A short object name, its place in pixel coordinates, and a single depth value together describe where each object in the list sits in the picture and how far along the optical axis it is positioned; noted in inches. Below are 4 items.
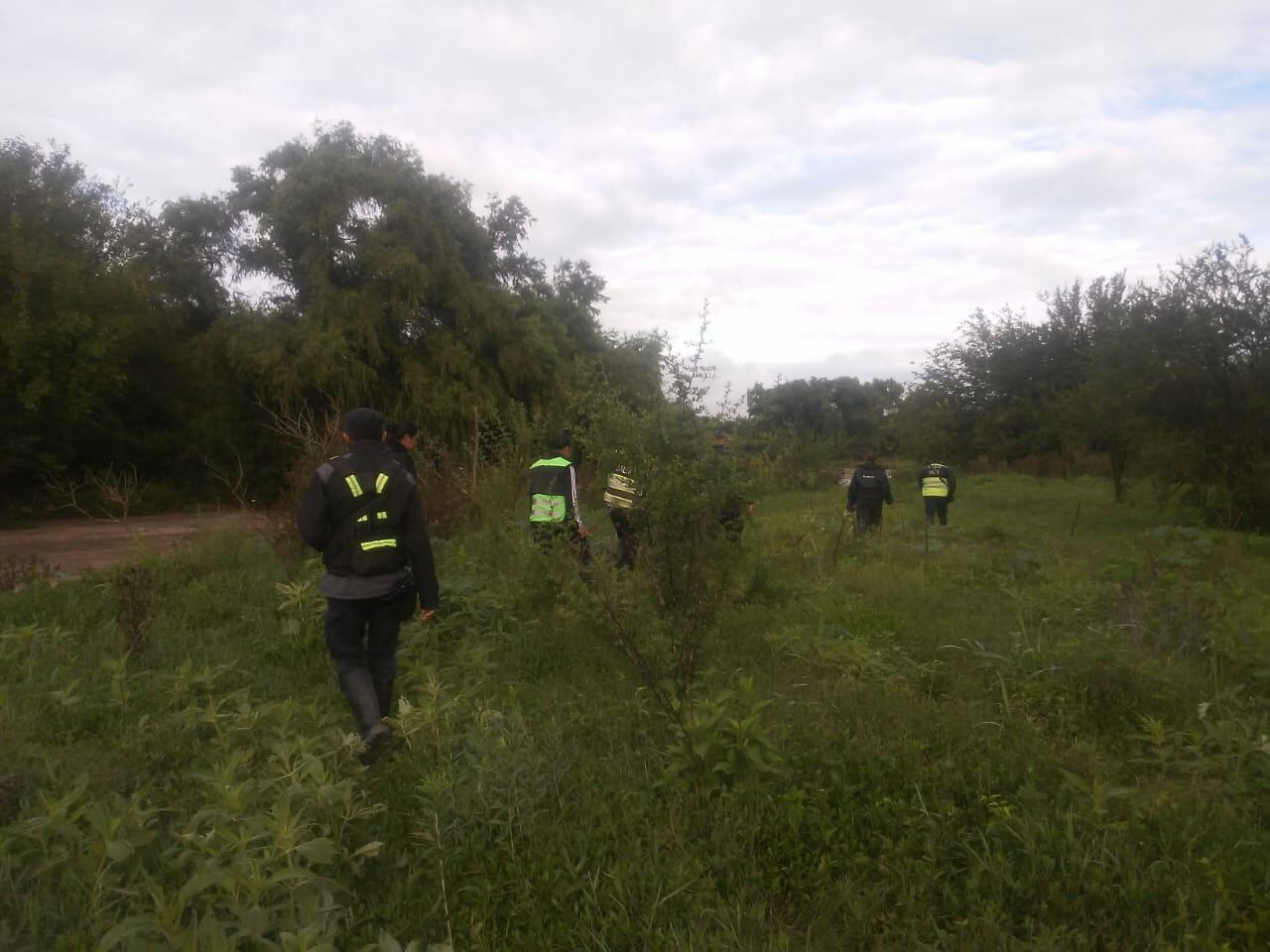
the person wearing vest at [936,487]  522.3
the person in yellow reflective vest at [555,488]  277.0
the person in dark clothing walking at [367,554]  167.3
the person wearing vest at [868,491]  462.3
